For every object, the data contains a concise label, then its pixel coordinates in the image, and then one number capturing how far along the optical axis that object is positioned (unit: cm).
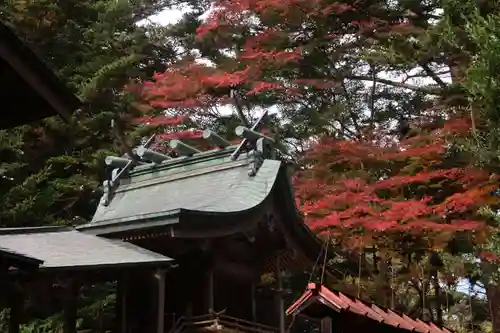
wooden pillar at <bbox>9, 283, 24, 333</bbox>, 824
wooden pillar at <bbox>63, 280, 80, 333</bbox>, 967
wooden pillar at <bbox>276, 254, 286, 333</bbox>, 1233
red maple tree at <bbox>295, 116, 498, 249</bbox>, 1320
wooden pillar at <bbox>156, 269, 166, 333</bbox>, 959
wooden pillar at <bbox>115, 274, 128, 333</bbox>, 1086
